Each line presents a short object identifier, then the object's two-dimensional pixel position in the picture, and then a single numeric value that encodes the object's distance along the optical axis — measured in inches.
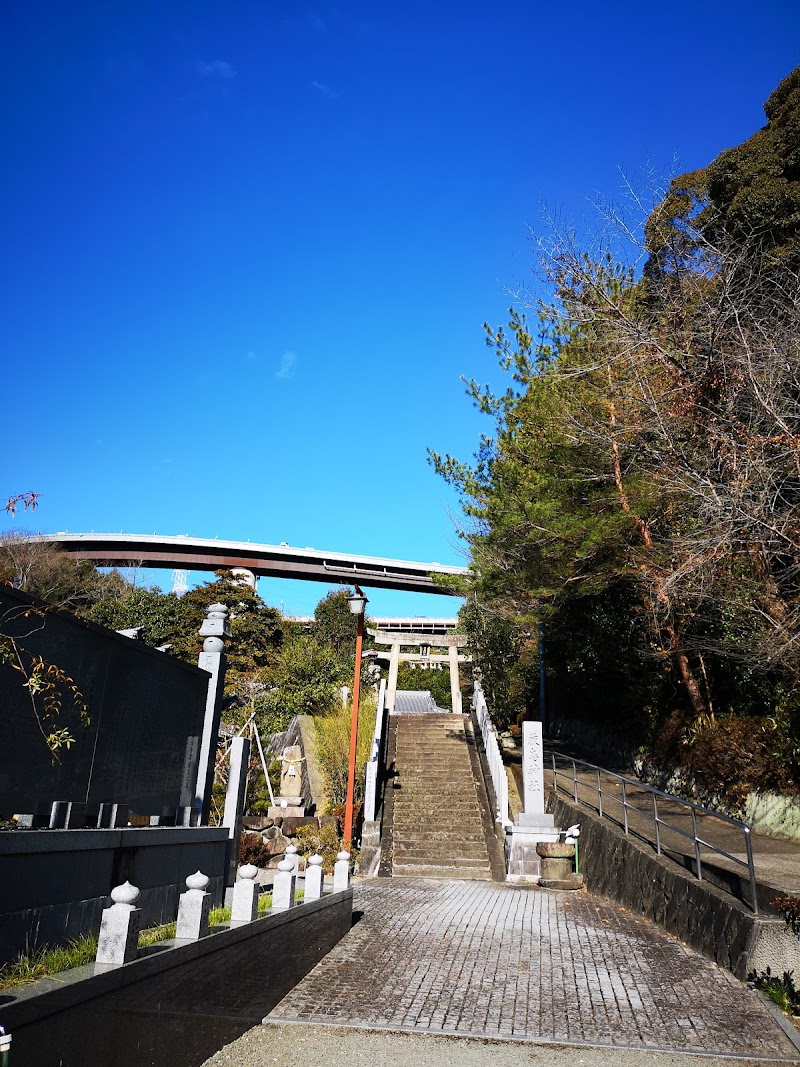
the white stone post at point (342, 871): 313.4
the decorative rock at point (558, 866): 460.1
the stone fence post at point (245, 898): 201.3
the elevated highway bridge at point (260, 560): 1894.7
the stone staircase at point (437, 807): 528.7
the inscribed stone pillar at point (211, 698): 285.0
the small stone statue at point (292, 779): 652.8
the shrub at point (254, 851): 566.9
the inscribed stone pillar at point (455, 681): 1298.5
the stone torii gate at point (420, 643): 1380.4
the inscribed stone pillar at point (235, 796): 289.1
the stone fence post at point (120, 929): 134.8
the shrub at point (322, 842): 553.7
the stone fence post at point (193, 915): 163.3
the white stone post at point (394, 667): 1375.5
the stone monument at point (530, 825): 484.1
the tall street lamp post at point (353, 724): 544.1
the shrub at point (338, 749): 695.1
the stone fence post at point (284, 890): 232.3
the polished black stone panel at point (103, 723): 179.0
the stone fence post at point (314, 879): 269.1
